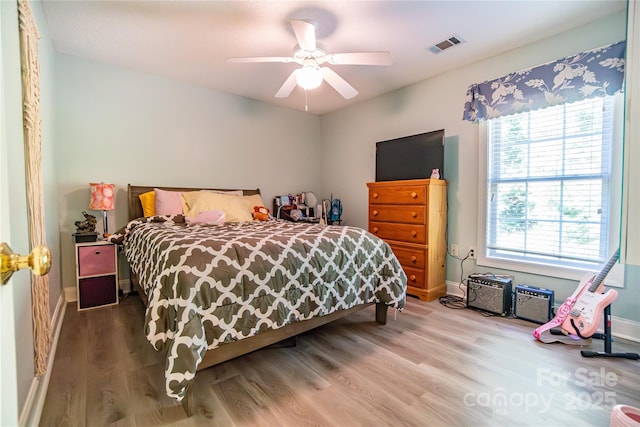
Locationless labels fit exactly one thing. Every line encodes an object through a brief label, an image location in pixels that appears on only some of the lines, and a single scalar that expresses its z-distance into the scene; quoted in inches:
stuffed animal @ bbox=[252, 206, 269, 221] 136.7
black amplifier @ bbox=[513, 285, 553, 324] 97.4
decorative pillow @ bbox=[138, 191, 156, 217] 124.6
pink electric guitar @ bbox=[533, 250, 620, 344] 82.7
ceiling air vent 102.7
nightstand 109.1
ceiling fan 86.0
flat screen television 126.2
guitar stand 76.8
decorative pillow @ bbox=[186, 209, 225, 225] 114.6
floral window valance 87.2
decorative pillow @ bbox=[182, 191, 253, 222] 125.9
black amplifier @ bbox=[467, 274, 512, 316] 105.8
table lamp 111.6
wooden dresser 121.1
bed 57.1
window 92.4
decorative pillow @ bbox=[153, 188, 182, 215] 123.8
